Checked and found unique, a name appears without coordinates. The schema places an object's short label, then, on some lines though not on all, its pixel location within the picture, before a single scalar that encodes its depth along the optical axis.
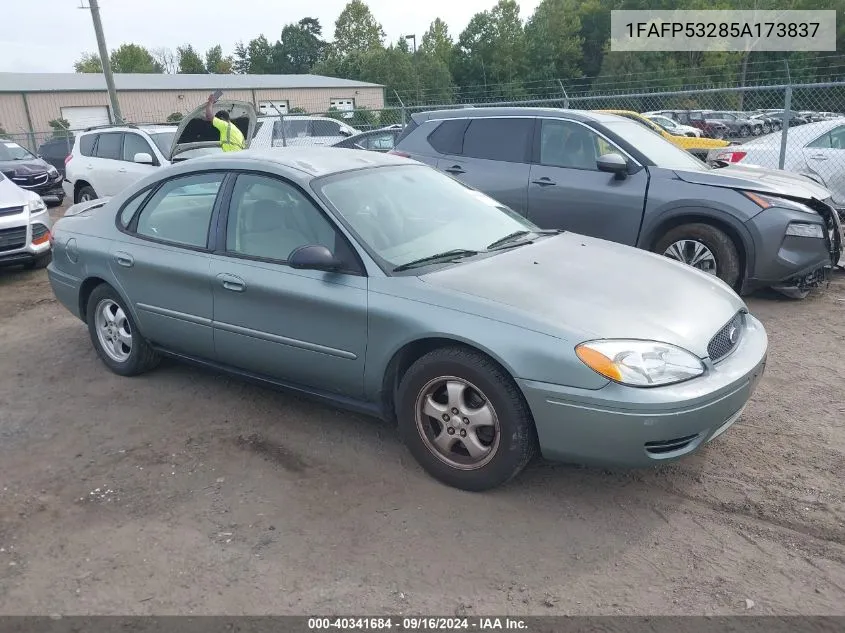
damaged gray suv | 5.89
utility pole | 18.88
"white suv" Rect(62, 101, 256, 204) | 9.69
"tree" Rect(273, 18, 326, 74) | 94.94
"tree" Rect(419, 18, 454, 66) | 66.94
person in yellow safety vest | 9.29
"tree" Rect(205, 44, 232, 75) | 93.69
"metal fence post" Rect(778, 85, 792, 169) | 9.27
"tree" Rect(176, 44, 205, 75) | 92.25
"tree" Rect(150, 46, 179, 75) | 106.03
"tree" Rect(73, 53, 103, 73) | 99.06
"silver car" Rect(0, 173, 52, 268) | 8.07
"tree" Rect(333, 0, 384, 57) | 80.25
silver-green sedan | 2.96
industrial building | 36.12
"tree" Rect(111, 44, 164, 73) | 88.31
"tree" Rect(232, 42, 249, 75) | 105.19
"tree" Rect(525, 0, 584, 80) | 54.19
